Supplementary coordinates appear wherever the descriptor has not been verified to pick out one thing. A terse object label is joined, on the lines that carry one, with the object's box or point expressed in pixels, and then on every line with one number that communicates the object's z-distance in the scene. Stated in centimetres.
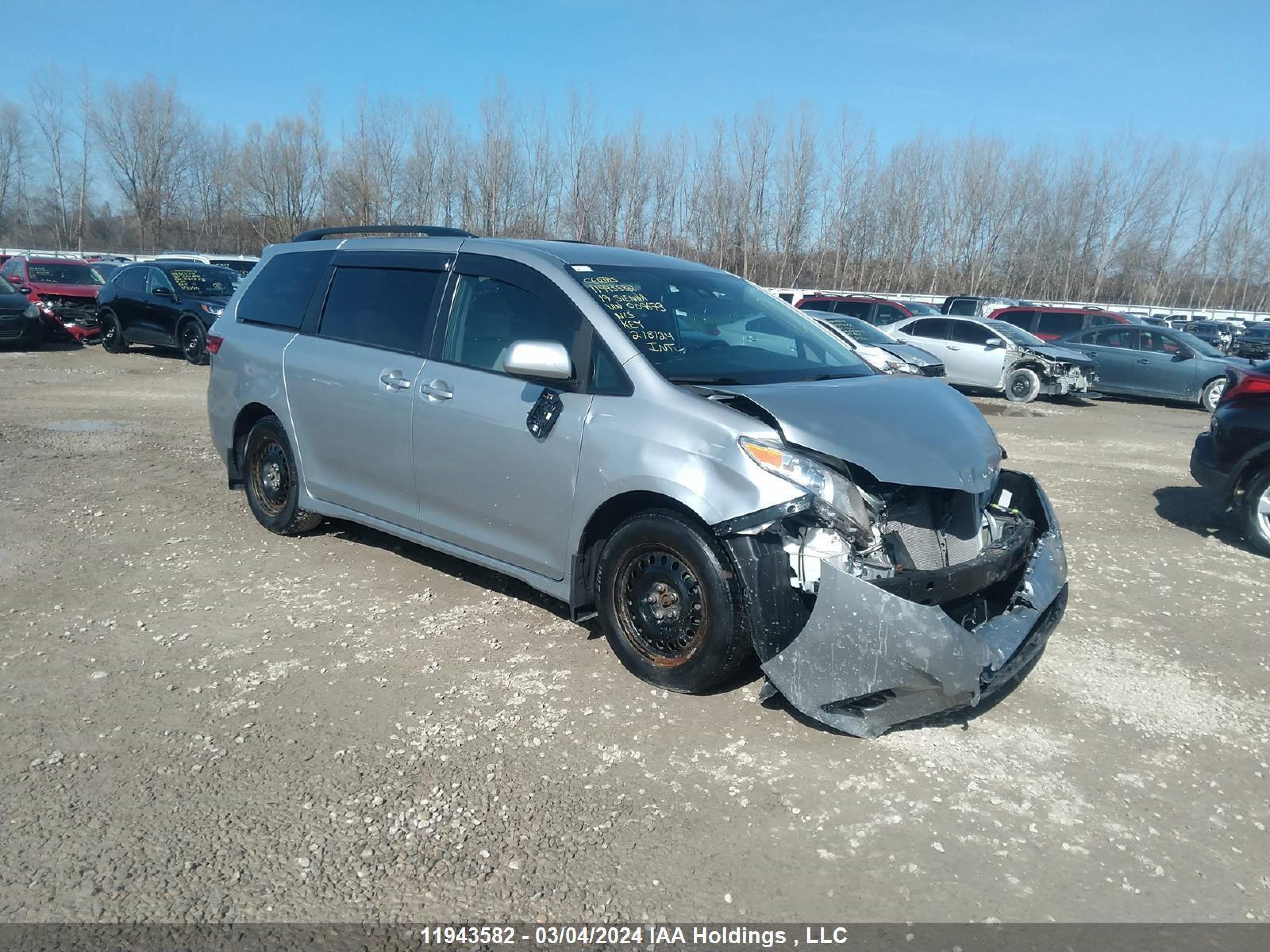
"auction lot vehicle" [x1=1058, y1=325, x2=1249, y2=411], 1783
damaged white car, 1778
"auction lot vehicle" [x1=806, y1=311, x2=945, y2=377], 1377
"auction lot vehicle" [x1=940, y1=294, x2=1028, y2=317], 2467
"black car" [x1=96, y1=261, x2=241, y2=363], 1731
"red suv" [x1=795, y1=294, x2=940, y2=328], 2278
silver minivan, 369
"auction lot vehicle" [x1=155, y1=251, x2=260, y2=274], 2886
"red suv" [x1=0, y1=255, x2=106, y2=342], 1938
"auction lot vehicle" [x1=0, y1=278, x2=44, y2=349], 1748
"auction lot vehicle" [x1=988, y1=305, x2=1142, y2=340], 2138
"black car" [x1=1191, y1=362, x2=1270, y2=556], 689
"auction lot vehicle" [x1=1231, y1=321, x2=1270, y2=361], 2598
